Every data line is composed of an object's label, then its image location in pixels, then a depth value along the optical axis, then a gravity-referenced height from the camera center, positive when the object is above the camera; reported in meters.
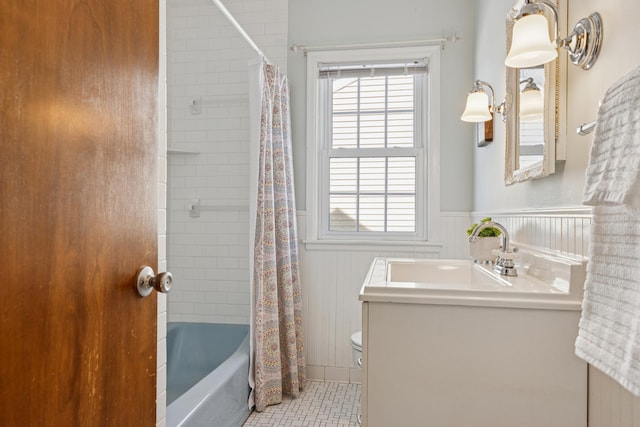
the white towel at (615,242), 0.66 -0.05
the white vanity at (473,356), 1.05 -0.37
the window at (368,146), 2.75 +0.44
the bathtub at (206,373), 1.68 -0.83
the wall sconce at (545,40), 1.10 +0.49
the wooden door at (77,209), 0.63 +0.00
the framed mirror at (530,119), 1.33 +0.34
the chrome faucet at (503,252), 1.45 -0.14
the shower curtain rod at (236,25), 1.92 +0.95
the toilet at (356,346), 2.29 -0.74
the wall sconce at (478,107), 1.90 +0.48
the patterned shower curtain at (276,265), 2.28 -0.30
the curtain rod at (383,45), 2.64 +1.07
